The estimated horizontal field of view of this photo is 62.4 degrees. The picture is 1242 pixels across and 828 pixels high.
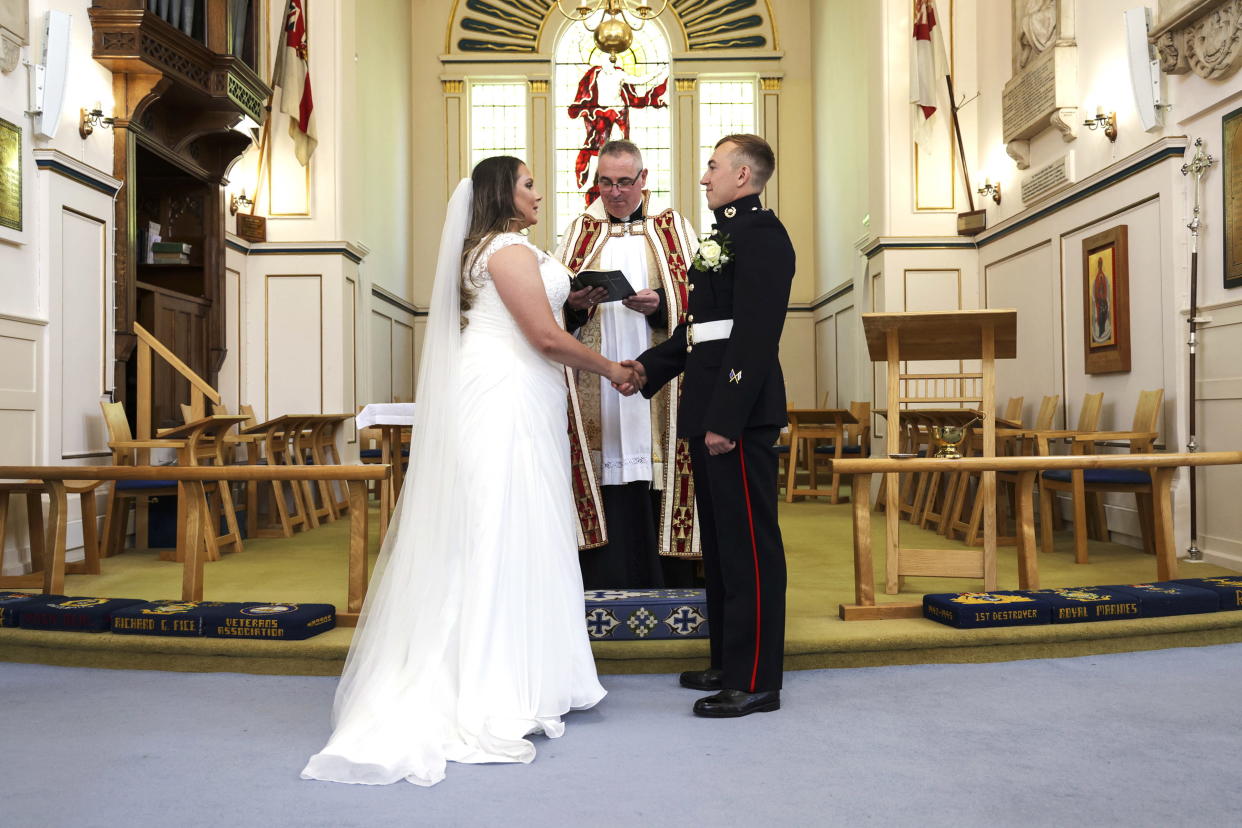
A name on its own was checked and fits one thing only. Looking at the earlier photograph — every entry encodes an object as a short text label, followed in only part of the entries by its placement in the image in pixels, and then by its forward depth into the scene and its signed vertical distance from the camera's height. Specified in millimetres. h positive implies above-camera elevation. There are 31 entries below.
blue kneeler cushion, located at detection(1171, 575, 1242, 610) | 3852 -644
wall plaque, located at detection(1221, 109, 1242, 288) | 5094 +1134
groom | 2879 +56
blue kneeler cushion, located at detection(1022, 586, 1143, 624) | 3645 -663
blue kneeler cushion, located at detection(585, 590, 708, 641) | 3502 -664
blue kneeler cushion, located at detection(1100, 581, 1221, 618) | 3748 -663
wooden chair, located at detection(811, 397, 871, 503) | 9047 -146
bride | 2748 -286
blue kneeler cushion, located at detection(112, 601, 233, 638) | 3576 -684
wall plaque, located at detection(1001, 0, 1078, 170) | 6852 +2390
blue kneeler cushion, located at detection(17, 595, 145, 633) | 3650 -671
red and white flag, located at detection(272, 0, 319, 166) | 8500 +2895
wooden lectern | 4113 +252
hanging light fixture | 9133 +3570
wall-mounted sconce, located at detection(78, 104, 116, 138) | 5789 +1746
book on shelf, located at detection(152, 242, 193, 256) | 7344 +1284
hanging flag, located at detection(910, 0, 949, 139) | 8273 +2930
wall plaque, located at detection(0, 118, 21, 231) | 5039 +1254
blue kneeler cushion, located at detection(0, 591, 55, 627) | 3758 -665
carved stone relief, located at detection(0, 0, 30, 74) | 5051 +1993
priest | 3898 -2
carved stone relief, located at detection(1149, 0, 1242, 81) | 5004 +1975
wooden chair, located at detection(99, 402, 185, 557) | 5484 -333
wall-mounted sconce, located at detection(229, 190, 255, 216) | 8344 +1850
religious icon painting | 6180 +738
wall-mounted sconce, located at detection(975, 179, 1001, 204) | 8141 +1843
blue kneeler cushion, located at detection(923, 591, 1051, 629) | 3594 -668
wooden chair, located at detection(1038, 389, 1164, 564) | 5273 -303
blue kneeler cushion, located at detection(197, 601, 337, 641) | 3533 -682
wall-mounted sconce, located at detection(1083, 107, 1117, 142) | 6324 +1863
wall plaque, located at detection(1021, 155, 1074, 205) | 6953 +1699
